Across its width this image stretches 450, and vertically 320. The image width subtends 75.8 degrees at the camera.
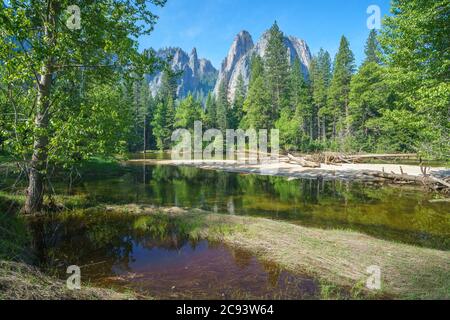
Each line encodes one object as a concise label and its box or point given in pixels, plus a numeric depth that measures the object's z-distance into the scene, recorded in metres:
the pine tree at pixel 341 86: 56.28
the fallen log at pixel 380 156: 37.85
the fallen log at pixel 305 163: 34.31
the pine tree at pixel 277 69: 66.06
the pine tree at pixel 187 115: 69.75
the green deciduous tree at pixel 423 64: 15.63
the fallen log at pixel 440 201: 17.44
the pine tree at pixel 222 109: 71.00
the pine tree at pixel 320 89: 62.84
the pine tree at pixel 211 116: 73.38
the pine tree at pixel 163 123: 72.12
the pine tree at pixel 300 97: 60.50
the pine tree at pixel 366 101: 46.08
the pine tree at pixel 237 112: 71.99
